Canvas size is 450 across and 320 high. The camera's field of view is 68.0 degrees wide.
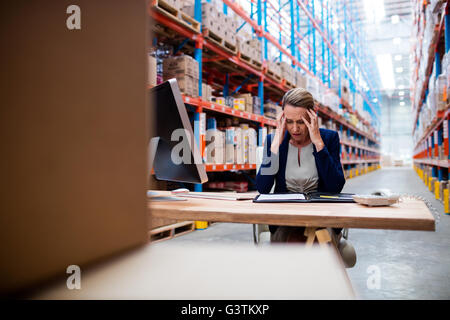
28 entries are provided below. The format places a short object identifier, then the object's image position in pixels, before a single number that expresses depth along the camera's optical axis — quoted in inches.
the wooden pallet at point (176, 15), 135.7
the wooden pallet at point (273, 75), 239.6
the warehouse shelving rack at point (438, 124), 188.1
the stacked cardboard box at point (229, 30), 180.9
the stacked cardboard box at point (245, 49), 196.1
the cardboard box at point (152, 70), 128.7
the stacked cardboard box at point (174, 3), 139.3
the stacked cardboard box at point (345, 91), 485.7
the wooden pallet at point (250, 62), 201.9
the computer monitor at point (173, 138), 54.3
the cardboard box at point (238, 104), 205.6
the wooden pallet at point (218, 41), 166.0
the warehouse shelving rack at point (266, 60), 161.2
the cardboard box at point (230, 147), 186.4
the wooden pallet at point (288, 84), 267.2
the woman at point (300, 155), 75.1
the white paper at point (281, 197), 57.3
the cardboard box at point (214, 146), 174.4
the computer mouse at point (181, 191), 71.1
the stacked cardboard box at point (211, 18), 166.4
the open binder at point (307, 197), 55.3
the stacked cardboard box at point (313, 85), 322.3
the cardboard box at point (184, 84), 149.8
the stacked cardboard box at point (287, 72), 266.7
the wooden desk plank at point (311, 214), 39.1
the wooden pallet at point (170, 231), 142.8
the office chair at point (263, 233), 70.2
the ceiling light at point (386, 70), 976.9
